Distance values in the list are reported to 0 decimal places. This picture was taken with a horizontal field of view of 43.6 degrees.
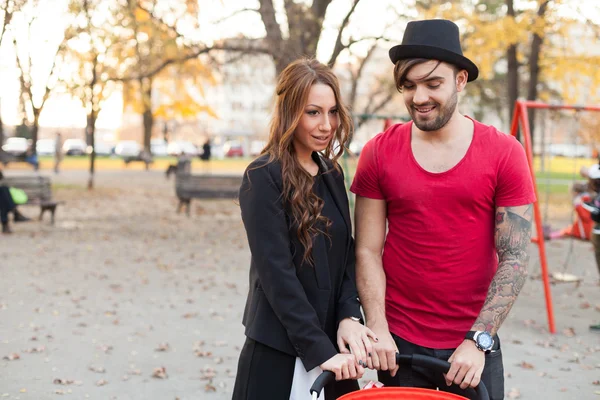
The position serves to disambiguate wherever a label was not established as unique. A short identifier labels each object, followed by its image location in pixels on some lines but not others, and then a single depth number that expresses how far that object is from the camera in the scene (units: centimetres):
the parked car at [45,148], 6133
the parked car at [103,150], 6373
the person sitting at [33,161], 3034
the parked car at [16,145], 4679
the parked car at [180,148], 5903
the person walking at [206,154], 3314
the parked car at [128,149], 5572
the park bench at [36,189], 1470
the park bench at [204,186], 1669
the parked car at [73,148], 5991
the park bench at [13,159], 3023
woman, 249
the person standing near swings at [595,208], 718
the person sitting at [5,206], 1334
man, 252
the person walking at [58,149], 3347
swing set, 710
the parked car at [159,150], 6450
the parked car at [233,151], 6210
